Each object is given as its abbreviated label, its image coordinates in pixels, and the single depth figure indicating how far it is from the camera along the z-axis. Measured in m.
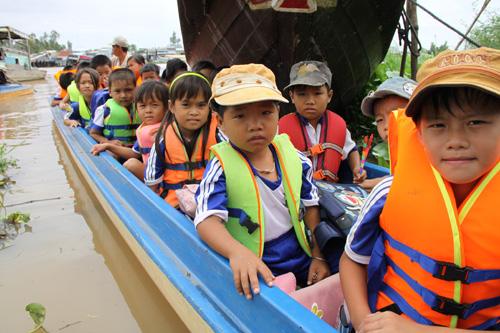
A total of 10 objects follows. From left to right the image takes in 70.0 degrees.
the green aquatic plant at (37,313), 1.83
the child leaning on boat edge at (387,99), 1.59
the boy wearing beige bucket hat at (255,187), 1.30
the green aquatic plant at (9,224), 2.87
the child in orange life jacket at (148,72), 3.88
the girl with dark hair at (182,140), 2.07
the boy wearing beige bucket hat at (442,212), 0.73
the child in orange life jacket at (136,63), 4.63
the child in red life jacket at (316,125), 2.21
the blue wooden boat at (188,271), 1.03
